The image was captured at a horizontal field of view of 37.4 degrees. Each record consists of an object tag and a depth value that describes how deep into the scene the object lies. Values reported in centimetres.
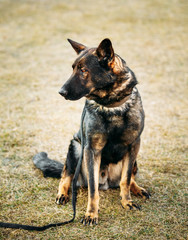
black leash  294
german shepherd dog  287
